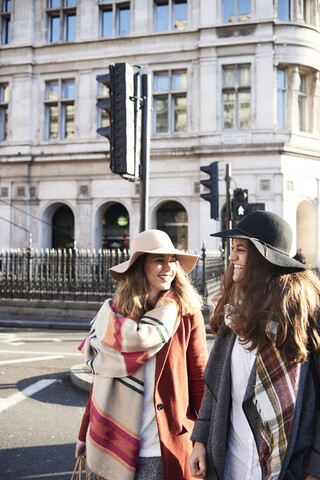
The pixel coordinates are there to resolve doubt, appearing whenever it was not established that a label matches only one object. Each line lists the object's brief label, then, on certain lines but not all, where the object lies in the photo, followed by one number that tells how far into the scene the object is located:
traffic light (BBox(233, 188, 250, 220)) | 10.25
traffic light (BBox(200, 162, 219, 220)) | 10.65
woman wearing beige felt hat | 2.15
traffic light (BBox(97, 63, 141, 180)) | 5.84
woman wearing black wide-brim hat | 1.68
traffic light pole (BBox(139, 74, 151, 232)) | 6.18
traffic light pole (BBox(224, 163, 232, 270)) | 10.30
